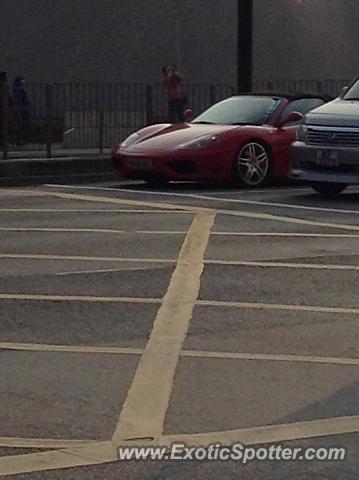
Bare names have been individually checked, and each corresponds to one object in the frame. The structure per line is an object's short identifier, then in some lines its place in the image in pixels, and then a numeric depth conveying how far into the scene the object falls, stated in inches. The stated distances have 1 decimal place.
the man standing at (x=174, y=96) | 993.6
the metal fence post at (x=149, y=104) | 990.2
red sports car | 714.2
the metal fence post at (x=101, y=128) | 963.3
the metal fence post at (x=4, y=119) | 898.7
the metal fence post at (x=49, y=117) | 909.4
